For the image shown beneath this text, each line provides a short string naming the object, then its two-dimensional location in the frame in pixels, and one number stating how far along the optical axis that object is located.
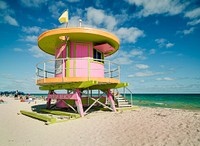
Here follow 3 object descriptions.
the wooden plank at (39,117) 7.96
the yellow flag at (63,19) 11.45
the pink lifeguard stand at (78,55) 9.44
